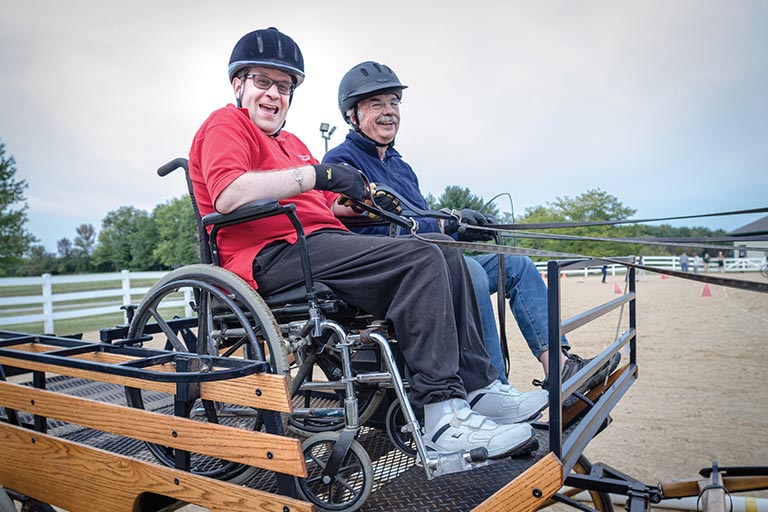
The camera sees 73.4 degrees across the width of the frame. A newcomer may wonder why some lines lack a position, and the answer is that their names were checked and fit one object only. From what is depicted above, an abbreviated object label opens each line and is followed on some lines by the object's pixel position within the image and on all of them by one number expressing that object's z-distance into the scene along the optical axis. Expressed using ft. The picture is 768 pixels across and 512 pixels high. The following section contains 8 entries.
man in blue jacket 8.14
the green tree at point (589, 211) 139.74
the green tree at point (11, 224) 90.17
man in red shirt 6.04
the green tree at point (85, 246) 253.28
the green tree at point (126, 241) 224.53
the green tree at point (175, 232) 183.32
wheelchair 6.23
